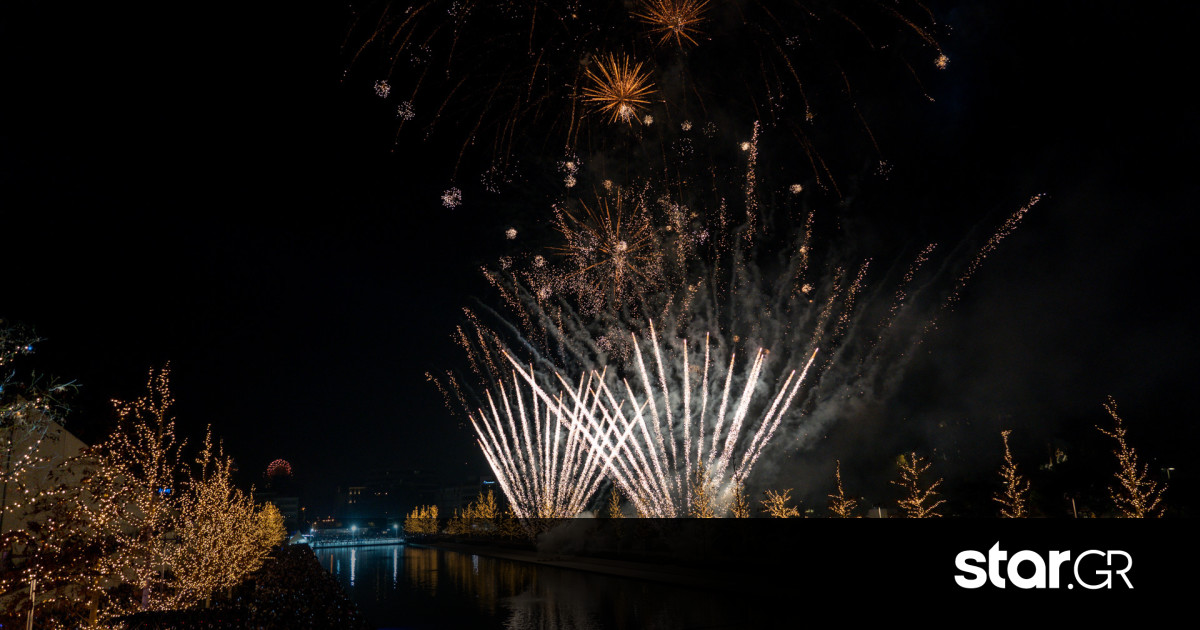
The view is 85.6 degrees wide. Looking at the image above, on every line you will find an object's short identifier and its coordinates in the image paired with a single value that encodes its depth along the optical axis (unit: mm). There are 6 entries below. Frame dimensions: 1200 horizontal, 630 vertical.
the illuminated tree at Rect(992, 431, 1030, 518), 30500
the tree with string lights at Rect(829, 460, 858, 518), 32531
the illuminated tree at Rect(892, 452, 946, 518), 29302
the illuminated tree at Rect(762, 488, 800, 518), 29578
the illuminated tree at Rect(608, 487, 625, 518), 44125
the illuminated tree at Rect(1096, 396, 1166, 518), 25750
